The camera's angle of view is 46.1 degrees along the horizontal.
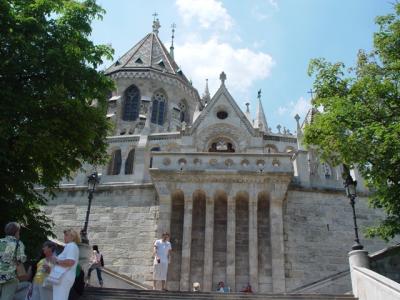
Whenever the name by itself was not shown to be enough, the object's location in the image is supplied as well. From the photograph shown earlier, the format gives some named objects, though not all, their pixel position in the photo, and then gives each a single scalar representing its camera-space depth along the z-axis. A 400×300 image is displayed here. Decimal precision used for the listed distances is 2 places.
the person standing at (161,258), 12.88
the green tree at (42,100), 10.96
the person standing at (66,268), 6.91
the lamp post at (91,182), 13.88
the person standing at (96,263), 12.62
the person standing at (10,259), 7.17
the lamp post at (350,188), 12.43
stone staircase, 9.94
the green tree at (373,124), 12.28
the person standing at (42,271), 7.31
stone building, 17.34
